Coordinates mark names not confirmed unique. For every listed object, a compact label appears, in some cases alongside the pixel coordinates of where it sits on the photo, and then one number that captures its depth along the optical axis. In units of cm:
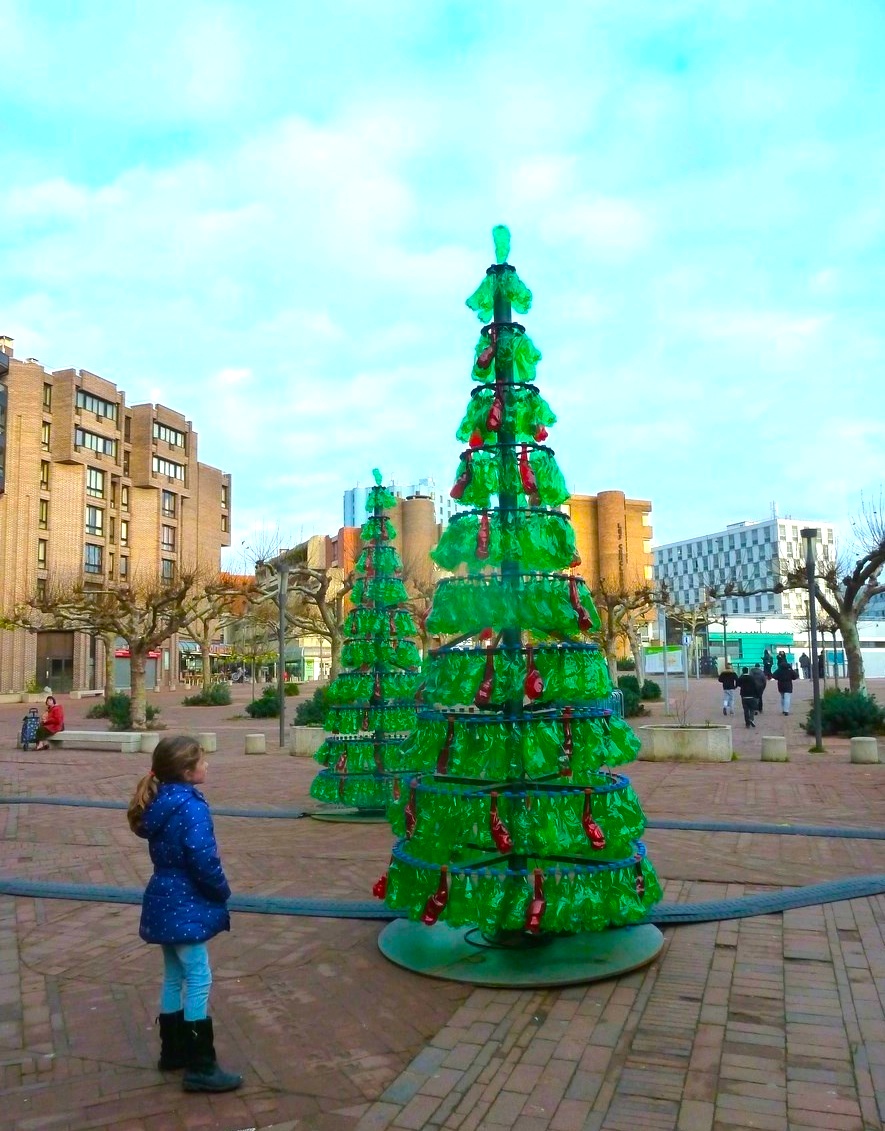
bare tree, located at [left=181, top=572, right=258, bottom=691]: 3515
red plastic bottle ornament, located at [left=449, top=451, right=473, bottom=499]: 562
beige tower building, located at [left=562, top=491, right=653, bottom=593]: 9225
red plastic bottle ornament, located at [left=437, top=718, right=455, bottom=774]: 532
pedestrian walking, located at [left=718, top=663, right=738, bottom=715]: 2506
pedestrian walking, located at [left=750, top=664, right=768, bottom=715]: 2305
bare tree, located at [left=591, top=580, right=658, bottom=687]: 2883
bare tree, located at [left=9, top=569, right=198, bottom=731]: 2377
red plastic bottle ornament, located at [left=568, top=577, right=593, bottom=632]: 536
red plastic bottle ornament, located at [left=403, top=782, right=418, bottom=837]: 535
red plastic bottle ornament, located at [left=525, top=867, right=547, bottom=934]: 488
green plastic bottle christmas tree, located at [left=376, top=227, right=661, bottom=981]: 503
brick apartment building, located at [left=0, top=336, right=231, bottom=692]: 5069
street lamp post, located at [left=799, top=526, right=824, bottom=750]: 1659
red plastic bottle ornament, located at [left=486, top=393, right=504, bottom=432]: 562
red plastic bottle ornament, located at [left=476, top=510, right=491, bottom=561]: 541
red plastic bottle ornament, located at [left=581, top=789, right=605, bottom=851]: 500
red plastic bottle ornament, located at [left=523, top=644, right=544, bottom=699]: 524
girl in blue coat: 375
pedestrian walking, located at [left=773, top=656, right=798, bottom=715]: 2502
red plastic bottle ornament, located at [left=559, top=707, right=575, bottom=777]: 520
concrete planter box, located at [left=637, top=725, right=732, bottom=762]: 1541
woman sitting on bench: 2047
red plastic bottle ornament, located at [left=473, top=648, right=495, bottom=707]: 531
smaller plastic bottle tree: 1045
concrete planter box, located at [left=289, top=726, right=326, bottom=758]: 1834
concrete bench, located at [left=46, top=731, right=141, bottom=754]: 1992
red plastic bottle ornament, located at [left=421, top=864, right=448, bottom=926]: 505
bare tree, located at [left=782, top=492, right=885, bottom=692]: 2011
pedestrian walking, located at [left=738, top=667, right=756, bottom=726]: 2234
